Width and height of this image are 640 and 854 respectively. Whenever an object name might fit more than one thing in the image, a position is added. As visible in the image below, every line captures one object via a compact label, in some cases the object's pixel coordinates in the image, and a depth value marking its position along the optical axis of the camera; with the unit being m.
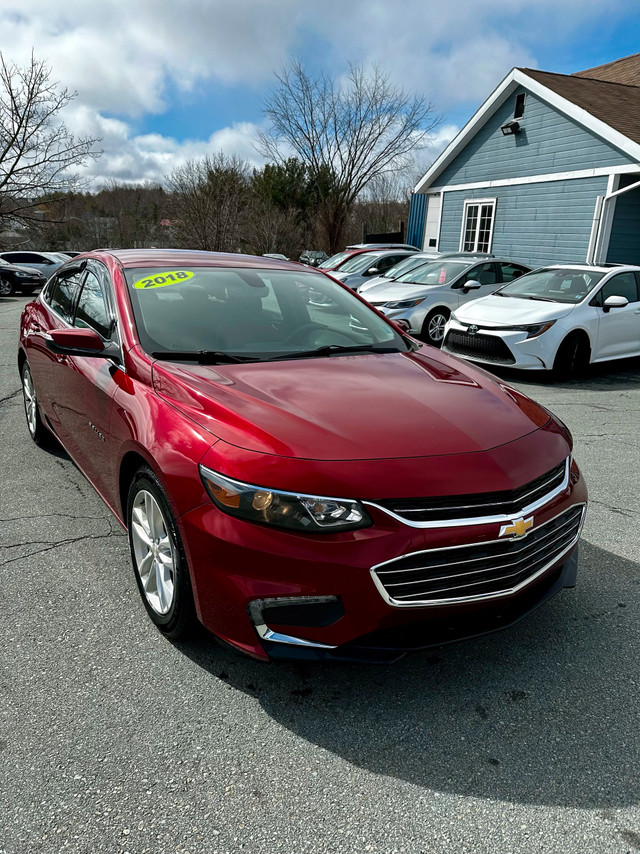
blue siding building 14.27
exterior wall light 16.83
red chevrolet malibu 2.04
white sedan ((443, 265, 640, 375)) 8.22
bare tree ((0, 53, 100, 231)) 18.03
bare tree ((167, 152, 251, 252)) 28.30
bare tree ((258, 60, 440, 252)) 35.97
